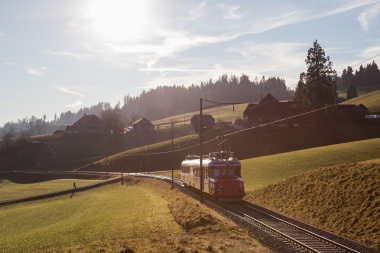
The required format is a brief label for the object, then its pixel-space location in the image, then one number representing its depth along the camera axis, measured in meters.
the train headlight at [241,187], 36.84
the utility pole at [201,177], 38.22
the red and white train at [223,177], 36.62
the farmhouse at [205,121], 137.00
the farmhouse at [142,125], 175.75
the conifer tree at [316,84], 93.12
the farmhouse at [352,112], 114.06
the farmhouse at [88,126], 171.62
